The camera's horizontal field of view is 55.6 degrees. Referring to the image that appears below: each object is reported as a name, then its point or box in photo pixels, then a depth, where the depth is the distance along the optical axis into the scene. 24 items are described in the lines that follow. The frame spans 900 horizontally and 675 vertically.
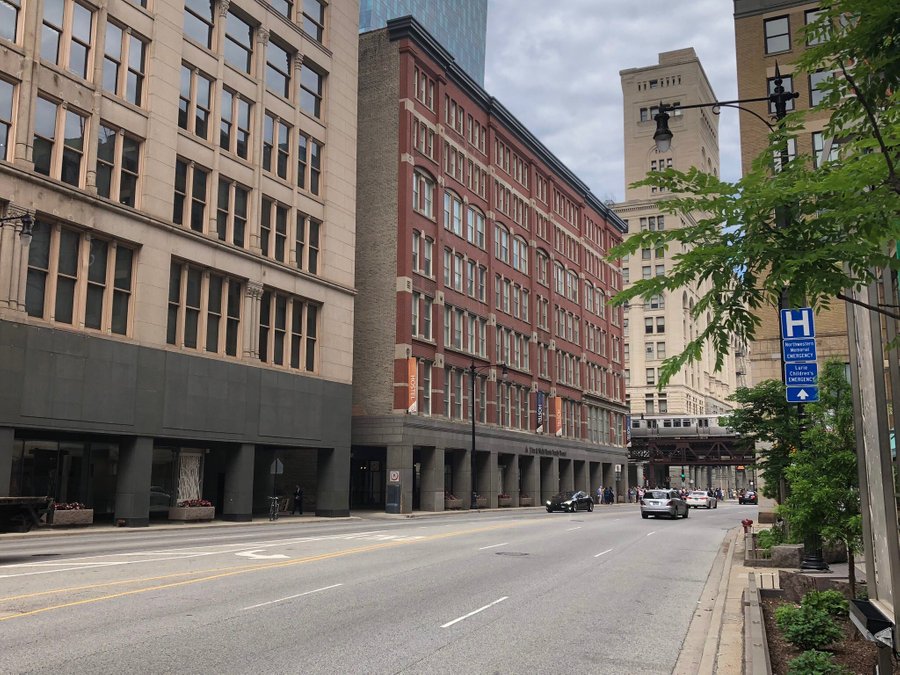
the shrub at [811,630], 10.01
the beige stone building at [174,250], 31.27
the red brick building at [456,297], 54.91
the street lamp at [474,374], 59.06
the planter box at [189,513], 37.56
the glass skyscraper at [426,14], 157.00
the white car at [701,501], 71.12
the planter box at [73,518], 31.14
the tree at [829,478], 13.65
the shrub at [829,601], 11.24
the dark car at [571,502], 56.81
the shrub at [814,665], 7.95
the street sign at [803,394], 17.70
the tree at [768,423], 25.19
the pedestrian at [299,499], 47.16
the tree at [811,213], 6.23
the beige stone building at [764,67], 45.34
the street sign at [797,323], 17.41
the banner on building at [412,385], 52.91
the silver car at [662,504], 46.12
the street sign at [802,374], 17.61
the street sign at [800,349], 17.34
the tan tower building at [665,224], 134.88
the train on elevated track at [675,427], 101.06
